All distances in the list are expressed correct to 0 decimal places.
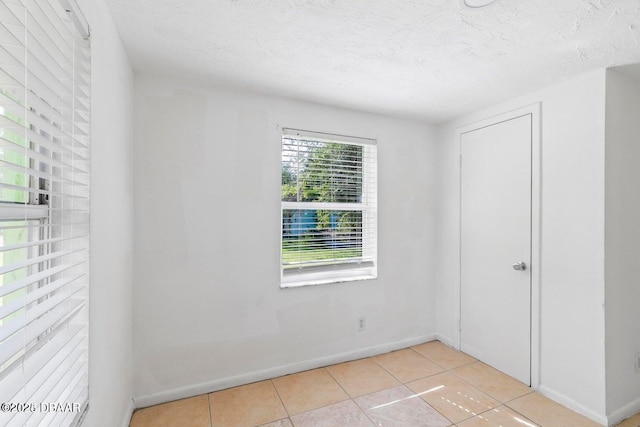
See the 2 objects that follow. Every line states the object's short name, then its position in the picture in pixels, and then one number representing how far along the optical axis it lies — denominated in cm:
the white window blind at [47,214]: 78
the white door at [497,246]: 245
